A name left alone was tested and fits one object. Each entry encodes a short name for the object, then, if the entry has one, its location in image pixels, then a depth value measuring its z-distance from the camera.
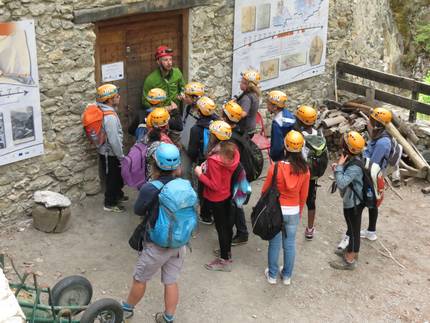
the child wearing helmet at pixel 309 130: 7.24
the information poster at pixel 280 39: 9.44
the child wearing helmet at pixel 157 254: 5.27
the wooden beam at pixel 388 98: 10.32
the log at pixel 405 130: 10.02
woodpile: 9.59
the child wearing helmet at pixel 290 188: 6.25
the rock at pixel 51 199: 7.27
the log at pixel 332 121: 10.32
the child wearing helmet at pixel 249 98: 7.98
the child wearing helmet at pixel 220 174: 6.39
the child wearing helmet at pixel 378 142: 7.22
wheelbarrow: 4.94
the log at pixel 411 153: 9.50
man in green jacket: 8.16
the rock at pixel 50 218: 7.31
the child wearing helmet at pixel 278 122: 7.43
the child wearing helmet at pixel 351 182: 6.68
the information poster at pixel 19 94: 6.71
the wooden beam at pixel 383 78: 10.38
